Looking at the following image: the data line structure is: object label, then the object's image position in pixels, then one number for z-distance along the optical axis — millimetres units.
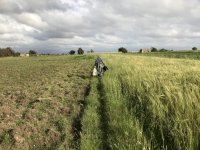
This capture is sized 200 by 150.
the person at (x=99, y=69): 8934
